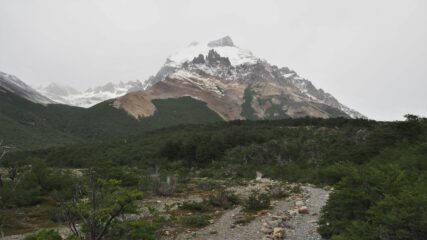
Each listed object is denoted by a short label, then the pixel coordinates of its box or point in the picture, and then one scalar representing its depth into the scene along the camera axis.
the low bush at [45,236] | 8.88
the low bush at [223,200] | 25.16
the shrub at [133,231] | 10.31
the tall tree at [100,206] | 9.85
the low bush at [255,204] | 23.34
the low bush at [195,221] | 20.08
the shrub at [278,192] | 28.30
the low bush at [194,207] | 23.88
